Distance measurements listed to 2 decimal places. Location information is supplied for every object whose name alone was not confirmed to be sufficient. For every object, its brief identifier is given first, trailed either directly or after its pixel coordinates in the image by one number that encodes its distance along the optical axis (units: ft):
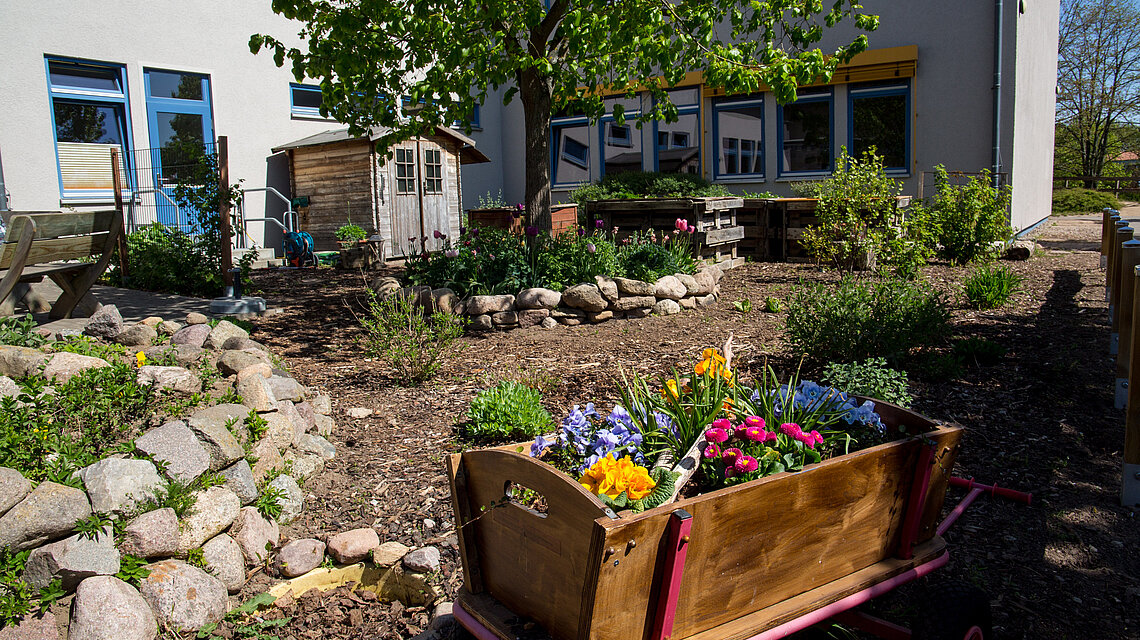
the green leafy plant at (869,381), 11.78
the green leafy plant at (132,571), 9.03
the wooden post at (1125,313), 15.11
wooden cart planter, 5.95
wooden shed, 46.24
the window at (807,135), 51.31
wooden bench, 16.76
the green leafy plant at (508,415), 14.16
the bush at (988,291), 24.80
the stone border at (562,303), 24.49
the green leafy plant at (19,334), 13.75
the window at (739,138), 53.85
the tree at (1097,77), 110.11
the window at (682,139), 55.98
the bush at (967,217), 35.40
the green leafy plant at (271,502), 11.42
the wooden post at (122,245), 32.30
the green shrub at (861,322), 17.04
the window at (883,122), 48.55
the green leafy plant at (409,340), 18.16
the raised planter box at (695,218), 35.65
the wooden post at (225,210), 27.40
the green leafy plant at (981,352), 18.20
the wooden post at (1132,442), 11.23
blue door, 42.09
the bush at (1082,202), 90.58
